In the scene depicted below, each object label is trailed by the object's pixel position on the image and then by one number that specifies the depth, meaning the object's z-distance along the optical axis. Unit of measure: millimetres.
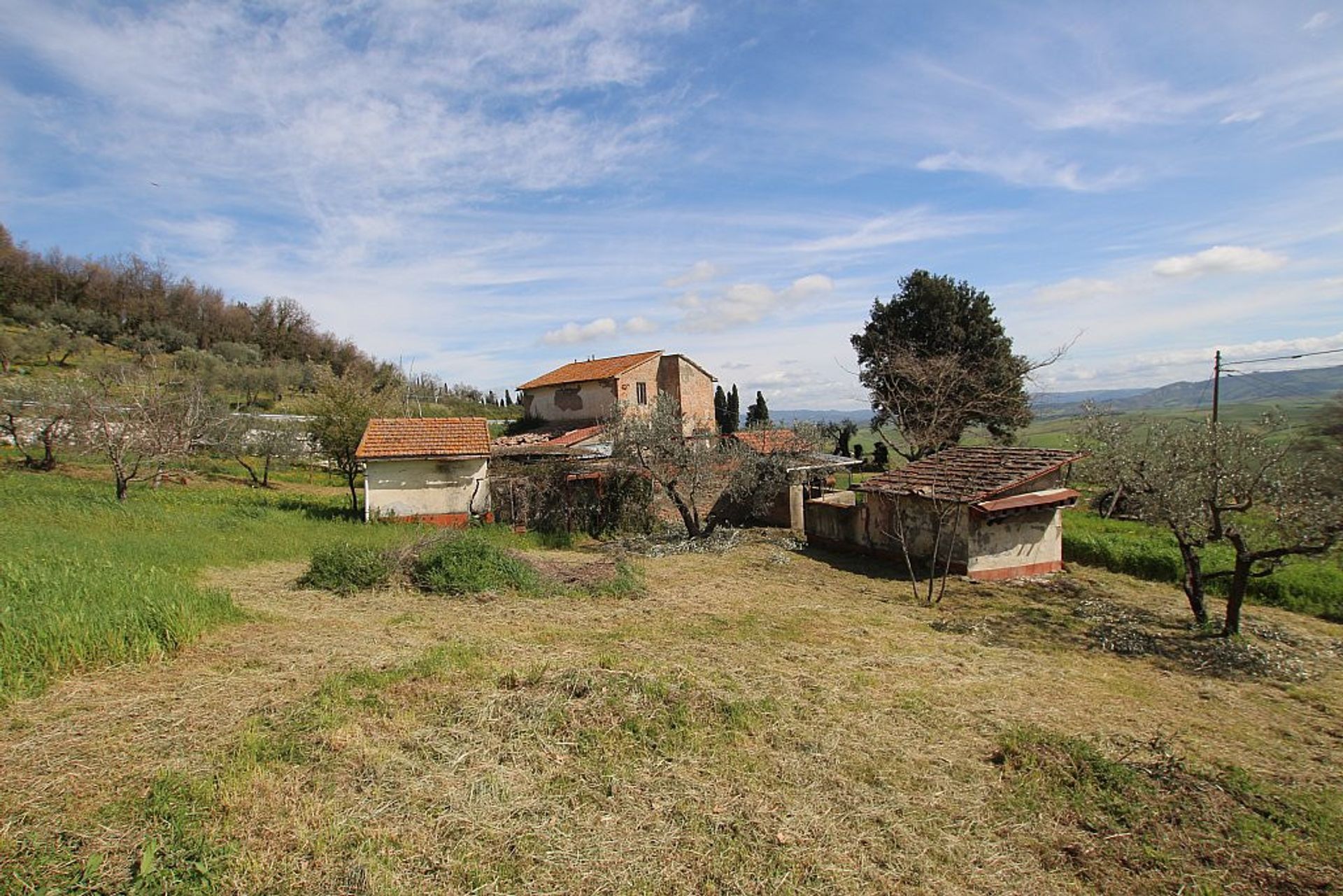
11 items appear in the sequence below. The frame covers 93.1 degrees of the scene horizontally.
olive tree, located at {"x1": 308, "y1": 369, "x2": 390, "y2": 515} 22859
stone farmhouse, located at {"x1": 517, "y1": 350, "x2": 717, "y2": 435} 28969
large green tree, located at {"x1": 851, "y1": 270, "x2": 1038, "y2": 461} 28109
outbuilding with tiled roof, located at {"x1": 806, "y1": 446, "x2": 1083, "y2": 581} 13531
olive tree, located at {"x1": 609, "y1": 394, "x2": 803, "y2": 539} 17438
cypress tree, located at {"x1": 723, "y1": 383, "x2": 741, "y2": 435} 42656
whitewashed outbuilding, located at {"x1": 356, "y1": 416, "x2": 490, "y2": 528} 17984
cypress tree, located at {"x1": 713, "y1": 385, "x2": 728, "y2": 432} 43047
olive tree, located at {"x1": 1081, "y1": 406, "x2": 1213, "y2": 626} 9594
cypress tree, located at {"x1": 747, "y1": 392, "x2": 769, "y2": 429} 43406
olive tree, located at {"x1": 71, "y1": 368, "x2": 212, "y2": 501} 18459
